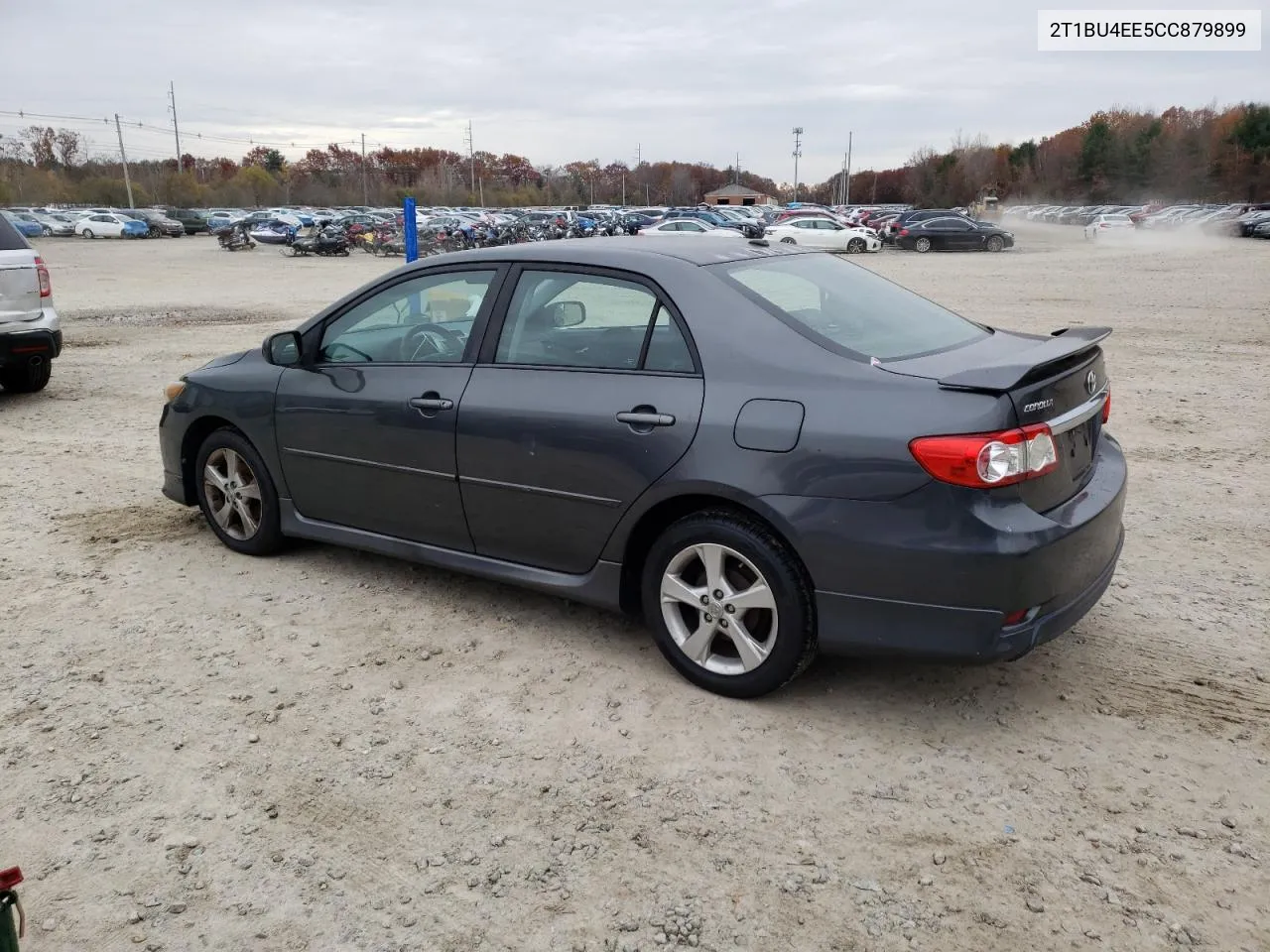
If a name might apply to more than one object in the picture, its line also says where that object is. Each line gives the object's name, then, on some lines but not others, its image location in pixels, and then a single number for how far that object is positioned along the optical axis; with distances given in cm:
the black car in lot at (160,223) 5656
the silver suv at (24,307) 895
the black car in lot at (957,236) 3866
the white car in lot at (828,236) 3669
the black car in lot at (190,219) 6088
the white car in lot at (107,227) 5312
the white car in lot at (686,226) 3747
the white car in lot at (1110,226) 4319
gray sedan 323
